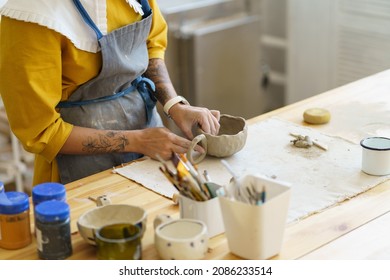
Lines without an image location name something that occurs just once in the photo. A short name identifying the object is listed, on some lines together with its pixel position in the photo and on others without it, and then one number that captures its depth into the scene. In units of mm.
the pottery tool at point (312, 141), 2138
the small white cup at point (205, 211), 1741
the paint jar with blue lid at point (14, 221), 1733
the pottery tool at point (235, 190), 1709
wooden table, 1735
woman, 1973
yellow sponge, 2281
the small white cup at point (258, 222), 1663
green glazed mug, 1663
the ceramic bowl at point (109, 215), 1748
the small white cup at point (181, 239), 1672
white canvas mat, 1924
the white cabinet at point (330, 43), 3729
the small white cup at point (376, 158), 1991
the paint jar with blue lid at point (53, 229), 1676
